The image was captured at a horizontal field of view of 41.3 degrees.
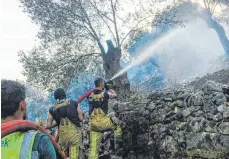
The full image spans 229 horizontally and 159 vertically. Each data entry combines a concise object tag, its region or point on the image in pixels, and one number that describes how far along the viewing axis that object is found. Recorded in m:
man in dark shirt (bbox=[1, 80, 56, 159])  2.24
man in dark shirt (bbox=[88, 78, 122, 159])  7.83
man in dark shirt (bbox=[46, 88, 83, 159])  6.98
